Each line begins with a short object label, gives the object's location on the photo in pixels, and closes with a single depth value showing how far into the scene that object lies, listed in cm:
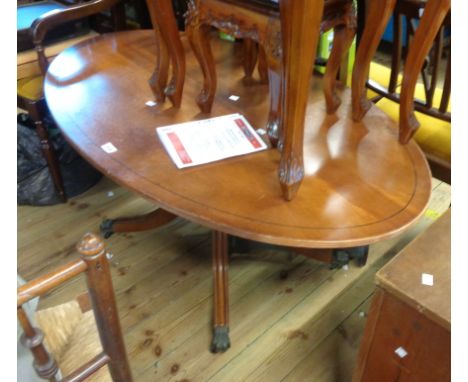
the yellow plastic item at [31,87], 182
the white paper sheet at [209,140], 115
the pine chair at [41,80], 176
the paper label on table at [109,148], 117
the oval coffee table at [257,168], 94
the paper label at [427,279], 84
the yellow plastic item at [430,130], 138
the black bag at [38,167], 194
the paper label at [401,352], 91
